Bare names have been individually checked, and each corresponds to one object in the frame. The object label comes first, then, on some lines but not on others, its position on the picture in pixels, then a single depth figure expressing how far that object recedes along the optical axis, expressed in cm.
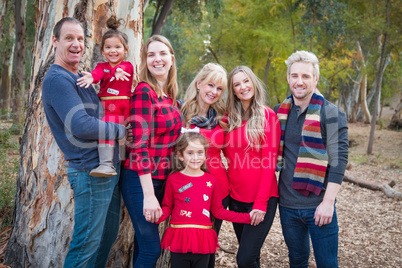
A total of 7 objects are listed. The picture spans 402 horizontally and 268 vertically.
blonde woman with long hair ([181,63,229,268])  298
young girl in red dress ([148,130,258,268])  269
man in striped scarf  257
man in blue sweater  221
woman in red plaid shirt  251
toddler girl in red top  236
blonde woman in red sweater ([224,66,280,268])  285
